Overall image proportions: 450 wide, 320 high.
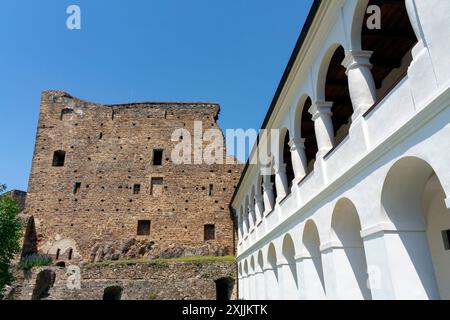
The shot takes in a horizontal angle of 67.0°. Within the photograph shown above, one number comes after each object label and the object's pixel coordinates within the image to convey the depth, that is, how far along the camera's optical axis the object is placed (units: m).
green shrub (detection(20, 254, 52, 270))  22.00
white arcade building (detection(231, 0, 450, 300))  4.29
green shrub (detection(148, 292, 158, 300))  20.45
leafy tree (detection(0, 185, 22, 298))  16.06
